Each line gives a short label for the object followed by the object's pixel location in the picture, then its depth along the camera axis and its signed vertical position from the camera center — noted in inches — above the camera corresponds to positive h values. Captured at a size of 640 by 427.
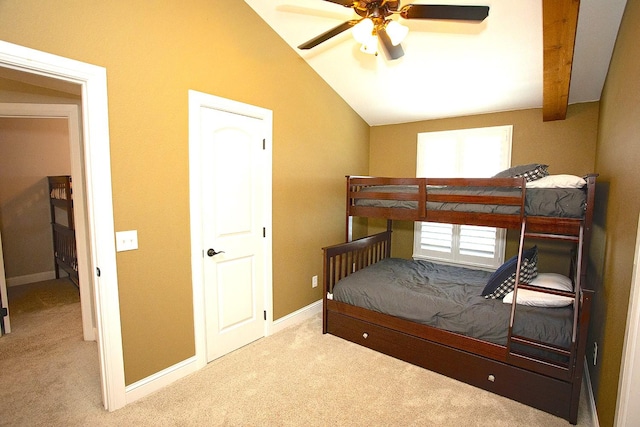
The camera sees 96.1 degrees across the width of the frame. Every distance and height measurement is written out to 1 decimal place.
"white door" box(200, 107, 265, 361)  93.3 -13.0
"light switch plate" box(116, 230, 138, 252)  74.0 -13.1
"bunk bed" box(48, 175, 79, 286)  151.2 -20.6
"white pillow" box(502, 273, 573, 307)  82.1 -29.6
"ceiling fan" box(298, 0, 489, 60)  59.6 +39.0
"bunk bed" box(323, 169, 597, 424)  75.1 -34.8
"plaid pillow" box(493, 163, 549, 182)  84.3 +6.3
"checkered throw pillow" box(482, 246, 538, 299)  89.7 -25.9
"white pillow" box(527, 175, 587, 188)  77.4 +3.3
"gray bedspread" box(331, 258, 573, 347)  79.4 -35.2
